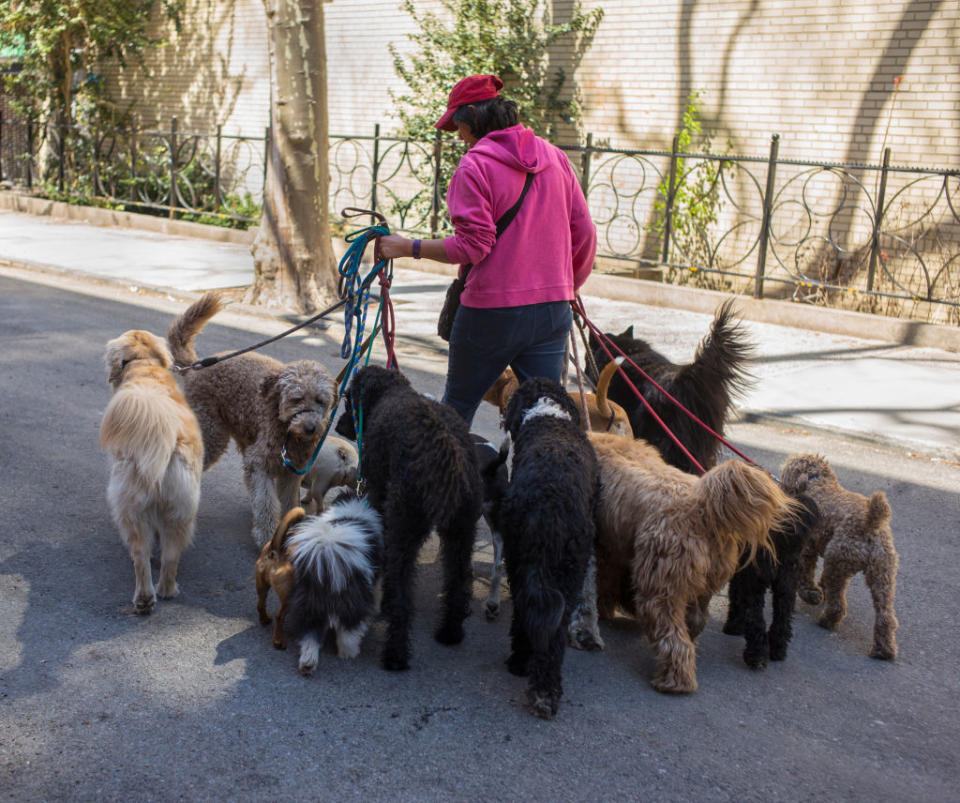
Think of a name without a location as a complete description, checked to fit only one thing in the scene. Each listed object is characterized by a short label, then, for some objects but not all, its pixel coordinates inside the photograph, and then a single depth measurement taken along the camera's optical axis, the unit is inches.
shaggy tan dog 144.0
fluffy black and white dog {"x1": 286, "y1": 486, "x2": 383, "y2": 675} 148.6
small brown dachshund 154.5
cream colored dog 162.9
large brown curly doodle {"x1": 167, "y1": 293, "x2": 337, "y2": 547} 185.8
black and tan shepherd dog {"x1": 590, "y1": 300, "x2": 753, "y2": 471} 213.2
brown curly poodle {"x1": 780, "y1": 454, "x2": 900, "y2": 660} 163.6
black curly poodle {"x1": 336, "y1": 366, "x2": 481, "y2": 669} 150.7
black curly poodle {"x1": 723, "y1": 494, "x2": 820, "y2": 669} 157.0
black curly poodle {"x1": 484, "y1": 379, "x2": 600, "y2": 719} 140.3
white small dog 201.3
